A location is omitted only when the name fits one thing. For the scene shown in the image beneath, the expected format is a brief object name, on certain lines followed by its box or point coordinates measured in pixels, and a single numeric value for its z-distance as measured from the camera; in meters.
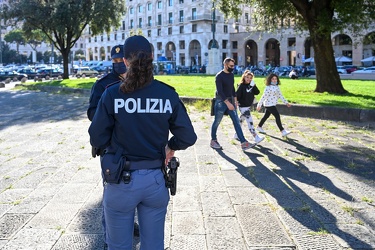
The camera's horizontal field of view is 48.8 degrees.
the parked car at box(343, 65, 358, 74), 41.72
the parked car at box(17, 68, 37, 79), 48.21
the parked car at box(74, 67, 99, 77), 48.75
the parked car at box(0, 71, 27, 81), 40.68
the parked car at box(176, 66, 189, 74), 52.38
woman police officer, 2.42
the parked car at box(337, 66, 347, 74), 39.78
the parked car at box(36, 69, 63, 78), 47.23
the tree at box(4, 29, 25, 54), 92.72
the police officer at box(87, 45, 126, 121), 3.23
